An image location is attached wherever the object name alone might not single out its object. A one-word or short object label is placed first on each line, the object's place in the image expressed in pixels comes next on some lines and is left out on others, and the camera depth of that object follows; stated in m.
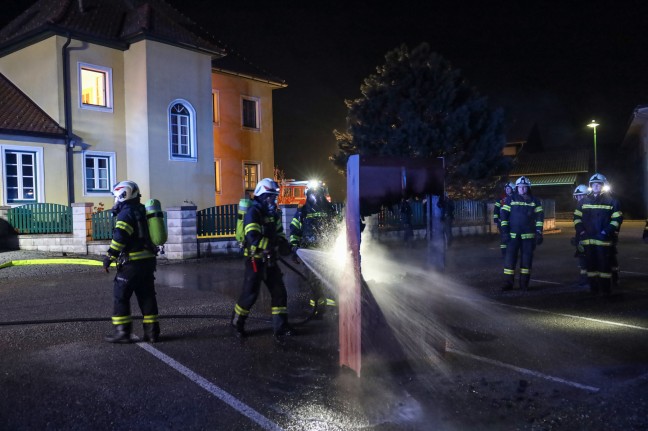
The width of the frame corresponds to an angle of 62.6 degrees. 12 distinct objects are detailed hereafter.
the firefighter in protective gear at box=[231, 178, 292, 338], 5.98
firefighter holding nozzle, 7.84
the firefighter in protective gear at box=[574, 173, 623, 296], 8.39
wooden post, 4.82
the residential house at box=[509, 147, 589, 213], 44.94
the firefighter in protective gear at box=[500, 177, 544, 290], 8.88
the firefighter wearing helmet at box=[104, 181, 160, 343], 5.80
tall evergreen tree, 23.08
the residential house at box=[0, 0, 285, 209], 18.25
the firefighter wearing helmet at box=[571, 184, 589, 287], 9.33
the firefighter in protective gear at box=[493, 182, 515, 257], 9.53
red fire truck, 25.84
